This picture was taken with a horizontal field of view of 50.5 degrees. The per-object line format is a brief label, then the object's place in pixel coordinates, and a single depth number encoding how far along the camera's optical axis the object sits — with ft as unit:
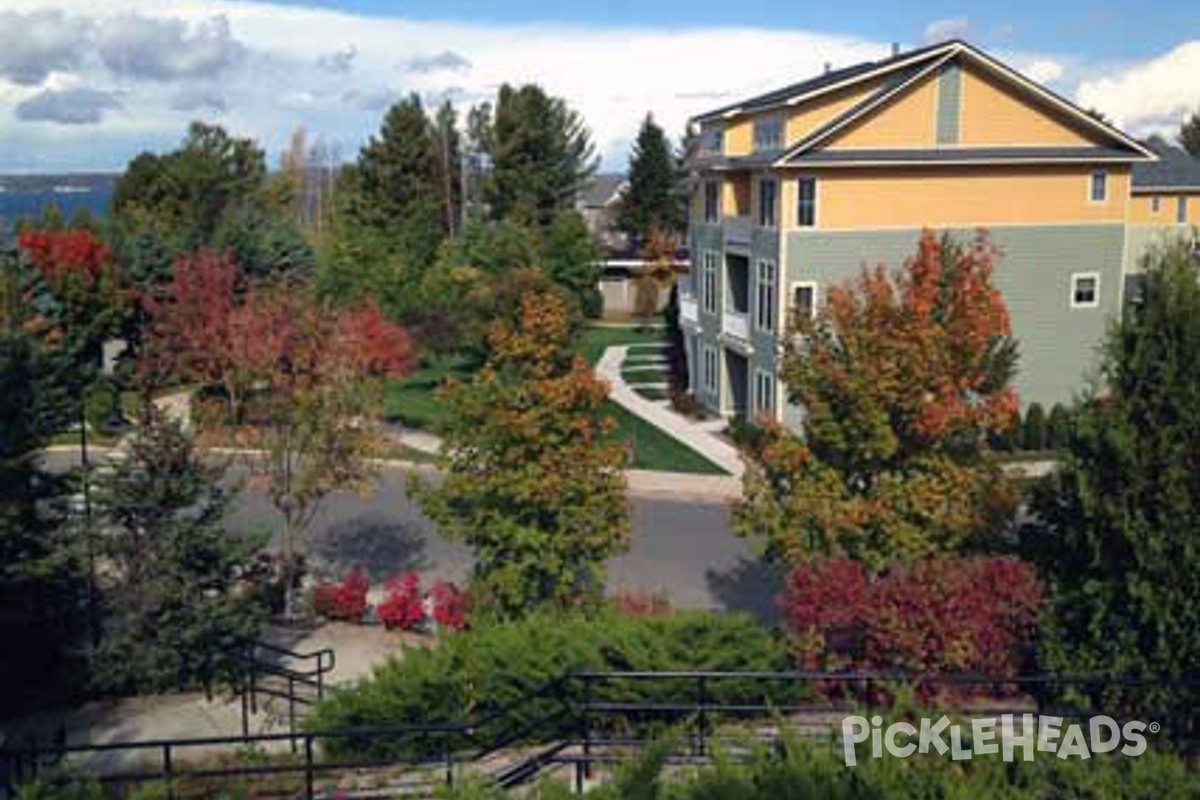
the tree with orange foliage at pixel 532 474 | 60.44
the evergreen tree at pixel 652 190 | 271.69
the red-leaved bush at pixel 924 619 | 47.16
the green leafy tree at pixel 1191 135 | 323.57
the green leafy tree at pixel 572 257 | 179.83
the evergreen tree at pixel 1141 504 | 44.62
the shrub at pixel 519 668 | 45.78
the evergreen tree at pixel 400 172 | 256.93
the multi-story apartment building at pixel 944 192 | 113.39
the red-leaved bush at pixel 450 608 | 65.87
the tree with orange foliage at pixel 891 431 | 55.83
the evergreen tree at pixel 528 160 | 266.98
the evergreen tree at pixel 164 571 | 57.57
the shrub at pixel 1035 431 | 115.85
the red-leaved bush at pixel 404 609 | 68.95
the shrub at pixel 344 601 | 71.87
